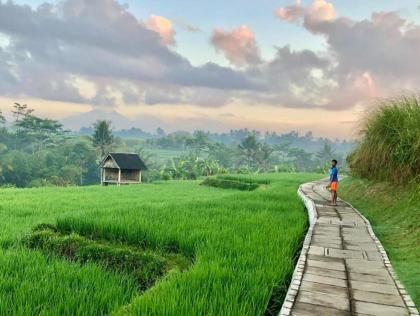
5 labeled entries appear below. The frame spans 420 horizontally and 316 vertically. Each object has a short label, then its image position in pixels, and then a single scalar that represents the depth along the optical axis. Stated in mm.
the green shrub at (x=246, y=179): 23353
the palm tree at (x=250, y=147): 71438
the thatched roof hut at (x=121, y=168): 31672
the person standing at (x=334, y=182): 9469
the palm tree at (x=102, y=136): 51500
